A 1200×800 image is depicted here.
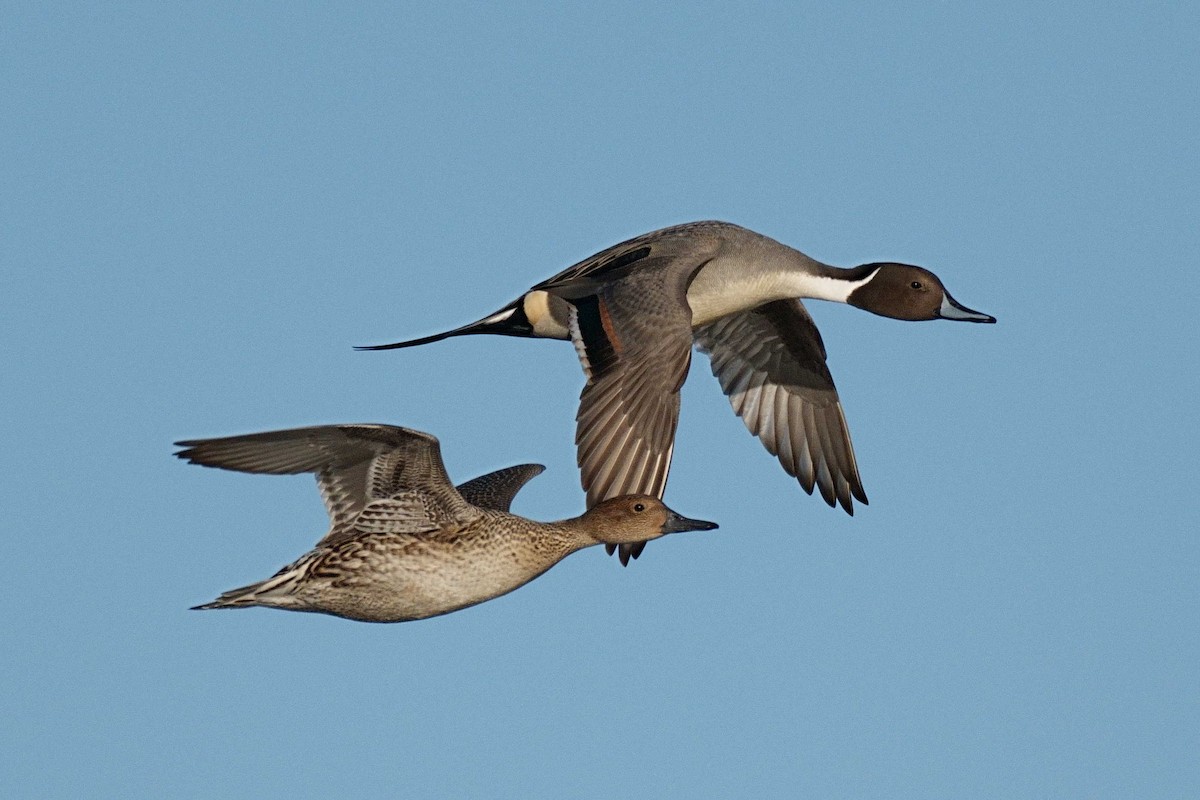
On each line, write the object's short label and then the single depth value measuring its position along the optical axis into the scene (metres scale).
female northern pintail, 16.77
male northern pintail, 17.61
